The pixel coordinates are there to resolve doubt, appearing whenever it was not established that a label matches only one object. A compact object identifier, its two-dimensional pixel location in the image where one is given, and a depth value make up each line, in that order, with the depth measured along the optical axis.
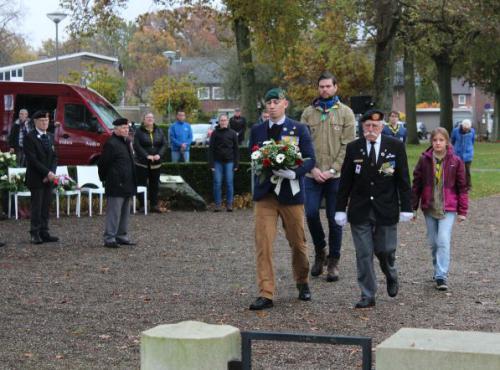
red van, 22.83
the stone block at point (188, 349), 4.25
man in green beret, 8.99
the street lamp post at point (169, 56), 48.59
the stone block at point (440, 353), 3.94
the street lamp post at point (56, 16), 35.09
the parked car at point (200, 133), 57.09
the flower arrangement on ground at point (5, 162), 18.03
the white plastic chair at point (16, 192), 17.73
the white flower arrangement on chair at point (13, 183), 17.62
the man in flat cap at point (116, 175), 13.94
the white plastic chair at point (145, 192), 18.75
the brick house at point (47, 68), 69.56
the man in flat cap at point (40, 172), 14.24
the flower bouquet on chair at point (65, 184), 16.56
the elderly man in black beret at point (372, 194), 8.99
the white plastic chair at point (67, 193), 18.11
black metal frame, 4.25
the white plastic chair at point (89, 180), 18.48
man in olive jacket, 10.32
